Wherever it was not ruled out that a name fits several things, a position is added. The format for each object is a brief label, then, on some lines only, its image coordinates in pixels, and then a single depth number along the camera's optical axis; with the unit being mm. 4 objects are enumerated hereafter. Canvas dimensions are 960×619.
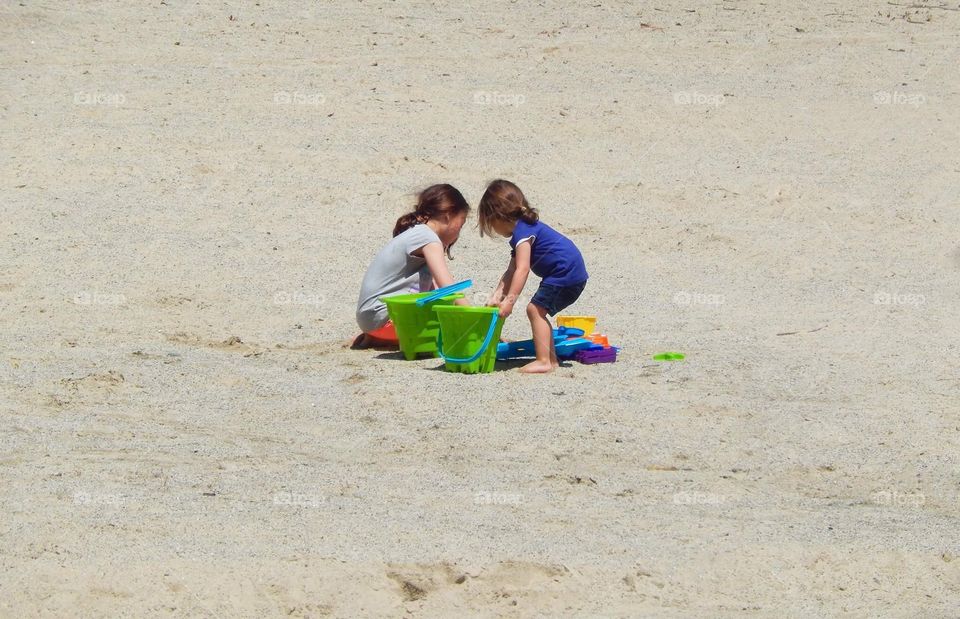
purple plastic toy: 13062
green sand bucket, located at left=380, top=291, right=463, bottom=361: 12828
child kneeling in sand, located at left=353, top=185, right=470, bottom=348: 13281
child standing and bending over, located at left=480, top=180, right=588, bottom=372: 12609
